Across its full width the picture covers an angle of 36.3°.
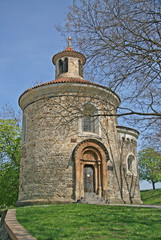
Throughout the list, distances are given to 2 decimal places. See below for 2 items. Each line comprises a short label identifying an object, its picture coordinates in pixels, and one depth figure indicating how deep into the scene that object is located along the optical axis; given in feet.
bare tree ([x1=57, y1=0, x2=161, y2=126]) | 22.44
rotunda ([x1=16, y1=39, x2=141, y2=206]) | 44.83
